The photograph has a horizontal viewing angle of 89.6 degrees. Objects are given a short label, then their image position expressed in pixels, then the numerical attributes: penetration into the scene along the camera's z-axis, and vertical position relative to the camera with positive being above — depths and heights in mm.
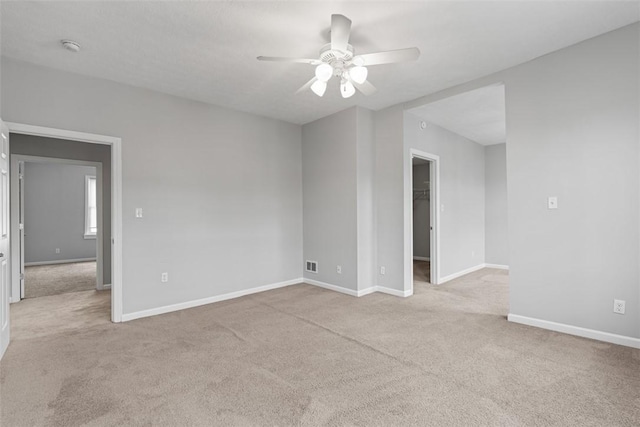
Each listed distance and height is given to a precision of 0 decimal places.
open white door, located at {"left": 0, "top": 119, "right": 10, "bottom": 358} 2668 -168
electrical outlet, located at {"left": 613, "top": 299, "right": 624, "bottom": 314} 2711 -783
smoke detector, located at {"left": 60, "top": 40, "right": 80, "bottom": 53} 2723 +1491
